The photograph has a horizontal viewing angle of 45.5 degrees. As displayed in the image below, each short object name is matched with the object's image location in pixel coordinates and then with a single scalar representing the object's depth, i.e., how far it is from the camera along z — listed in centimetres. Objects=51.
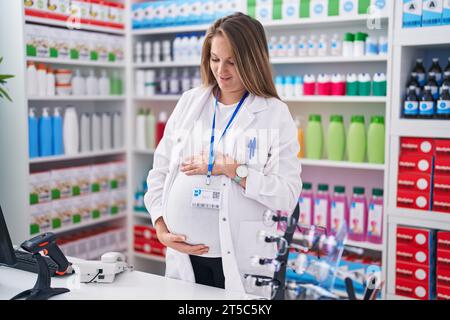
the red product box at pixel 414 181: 310
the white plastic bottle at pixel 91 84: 405
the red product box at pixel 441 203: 305
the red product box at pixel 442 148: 303
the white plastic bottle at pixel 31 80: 354
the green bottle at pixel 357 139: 343
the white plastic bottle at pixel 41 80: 363
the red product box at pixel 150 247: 433
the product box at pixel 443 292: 306
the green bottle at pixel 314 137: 359
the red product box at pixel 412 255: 312
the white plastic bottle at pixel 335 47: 348
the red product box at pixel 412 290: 314
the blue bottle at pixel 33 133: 357
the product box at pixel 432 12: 300
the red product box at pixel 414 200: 312
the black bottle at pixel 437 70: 314
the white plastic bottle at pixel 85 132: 401
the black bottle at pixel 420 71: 320
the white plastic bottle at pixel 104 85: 415
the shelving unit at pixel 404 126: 303
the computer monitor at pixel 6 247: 179
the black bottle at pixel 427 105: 307
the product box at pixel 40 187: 362
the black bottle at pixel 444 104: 303
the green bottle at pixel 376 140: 335
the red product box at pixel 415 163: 310
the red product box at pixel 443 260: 305
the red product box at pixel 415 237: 310
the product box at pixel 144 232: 435
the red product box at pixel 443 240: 304
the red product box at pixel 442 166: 304
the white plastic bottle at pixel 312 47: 355
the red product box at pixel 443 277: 306
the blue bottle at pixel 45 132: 367
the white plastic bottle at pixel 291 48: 361
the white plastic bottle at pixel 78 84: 395
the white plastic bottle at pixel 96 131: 410
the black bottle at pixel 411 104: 312
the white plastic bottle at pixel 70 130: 385
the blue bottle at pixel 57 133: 376
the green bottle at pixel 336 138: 351
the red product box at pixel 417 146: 309
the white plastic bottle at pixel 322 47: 351
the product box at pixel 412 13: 304
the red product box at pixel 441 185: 304
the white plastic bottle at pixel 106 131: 419
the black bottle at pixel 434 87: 311
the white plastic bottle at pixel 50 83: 370
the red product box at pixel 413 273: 312
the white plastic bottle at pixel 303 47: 359
